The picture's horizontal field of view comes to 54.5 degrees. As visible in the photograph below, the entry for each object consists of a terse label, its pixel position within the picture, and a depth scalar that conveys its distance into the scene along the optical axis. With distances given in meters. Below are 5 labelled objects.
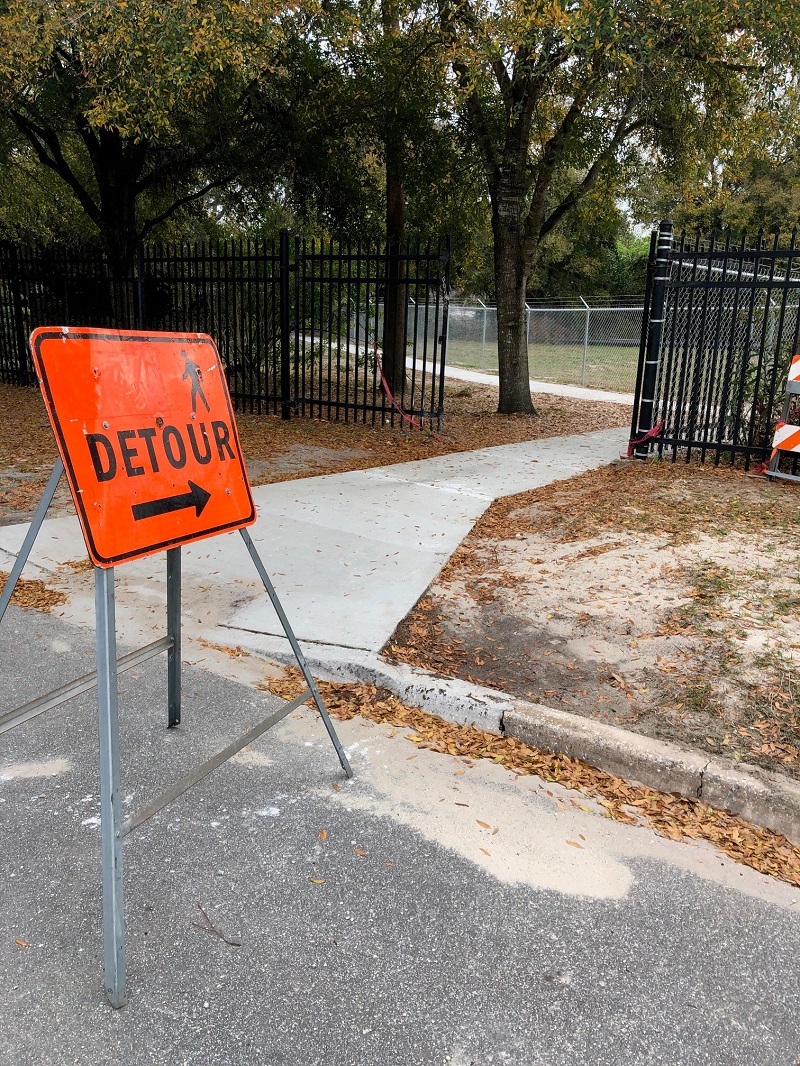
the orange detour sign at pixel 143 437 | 2.20
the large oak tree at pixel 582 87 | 8.12
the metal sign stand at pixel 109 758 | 2.09
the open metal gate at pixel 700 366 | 7.99
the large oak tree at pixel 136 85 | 8.30
